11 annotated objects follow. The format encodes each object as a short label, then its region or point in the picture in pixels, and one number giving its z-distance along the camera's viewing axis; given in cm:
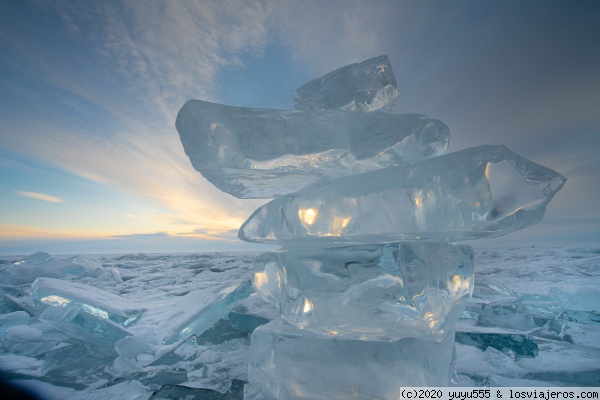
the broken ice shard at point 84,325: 135
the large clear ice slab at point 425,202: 83
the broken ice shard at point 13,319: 185
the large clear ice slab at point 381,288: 95
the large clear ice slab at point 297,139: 102
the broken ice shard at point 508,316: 172
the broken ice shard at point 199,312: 143
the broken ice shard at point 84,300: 154
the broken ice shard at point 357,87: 138
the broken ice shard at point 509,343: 129
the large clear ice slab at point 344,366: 92
